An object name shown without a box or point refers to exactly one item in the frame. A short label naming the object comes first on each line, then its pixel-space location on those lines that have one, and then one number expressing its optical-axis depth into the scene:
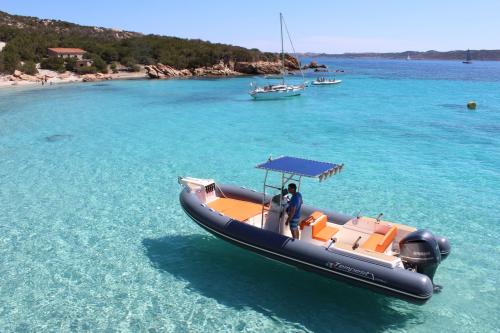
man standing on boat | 8.06
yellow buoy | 35.72
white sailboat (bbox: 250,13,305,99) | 41.62
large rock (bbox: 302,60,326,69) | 112.56
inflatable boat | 6.87
